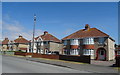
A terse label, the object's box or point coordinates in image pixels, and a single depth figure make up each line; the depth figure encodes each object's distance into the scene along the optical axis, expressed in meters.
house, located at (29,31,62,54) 32.47
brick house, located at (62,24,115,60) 21.71
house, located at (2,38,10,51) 54.72
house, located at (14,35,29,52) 47.11
